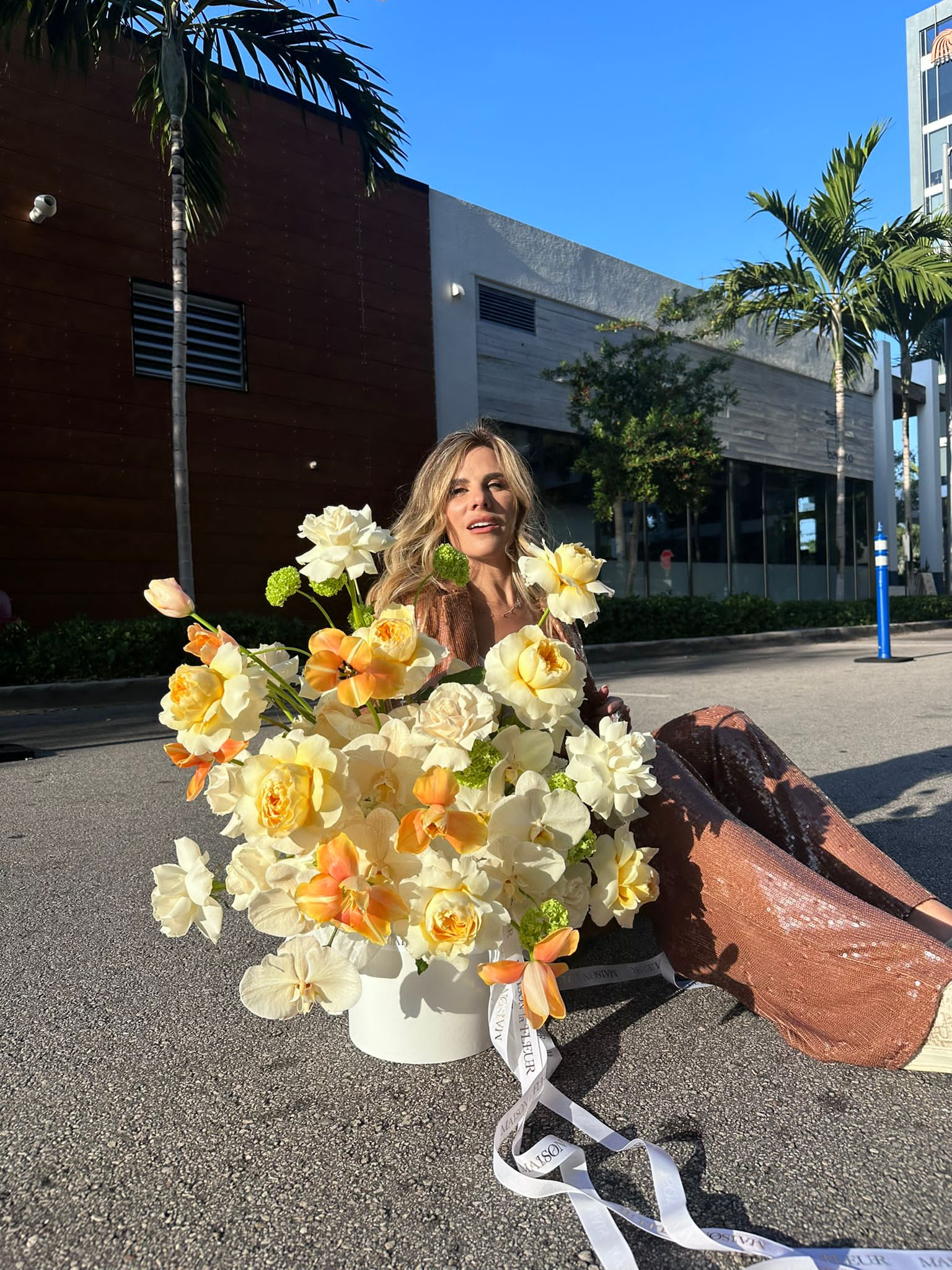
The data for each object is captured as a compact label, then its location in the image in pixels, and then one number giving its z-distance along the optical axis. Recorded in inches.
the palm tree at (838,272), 621.3
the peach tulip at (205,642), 51.0
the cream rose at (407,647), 49.7
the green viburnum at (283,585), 53.3
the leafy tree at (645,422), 542.6
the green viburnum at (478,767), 50.3
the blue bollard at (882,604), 373.7
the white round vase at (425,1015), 59.8
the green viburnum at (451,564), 54.6
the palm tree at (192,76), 308.7
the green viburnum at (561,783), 52.5
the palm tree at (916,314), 640.4
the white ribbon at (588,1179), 41.1
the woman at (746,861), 57.2
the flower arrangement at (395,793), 47.2
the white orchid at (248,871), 51.8
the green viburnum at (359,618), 58.2
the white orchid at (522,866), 50.1
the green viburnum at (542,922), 50.4
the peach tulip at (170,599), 50.4
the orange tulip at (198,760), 51.1
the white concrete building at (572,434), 588.1
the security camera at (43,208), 391.5
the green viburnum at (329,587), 55.0
